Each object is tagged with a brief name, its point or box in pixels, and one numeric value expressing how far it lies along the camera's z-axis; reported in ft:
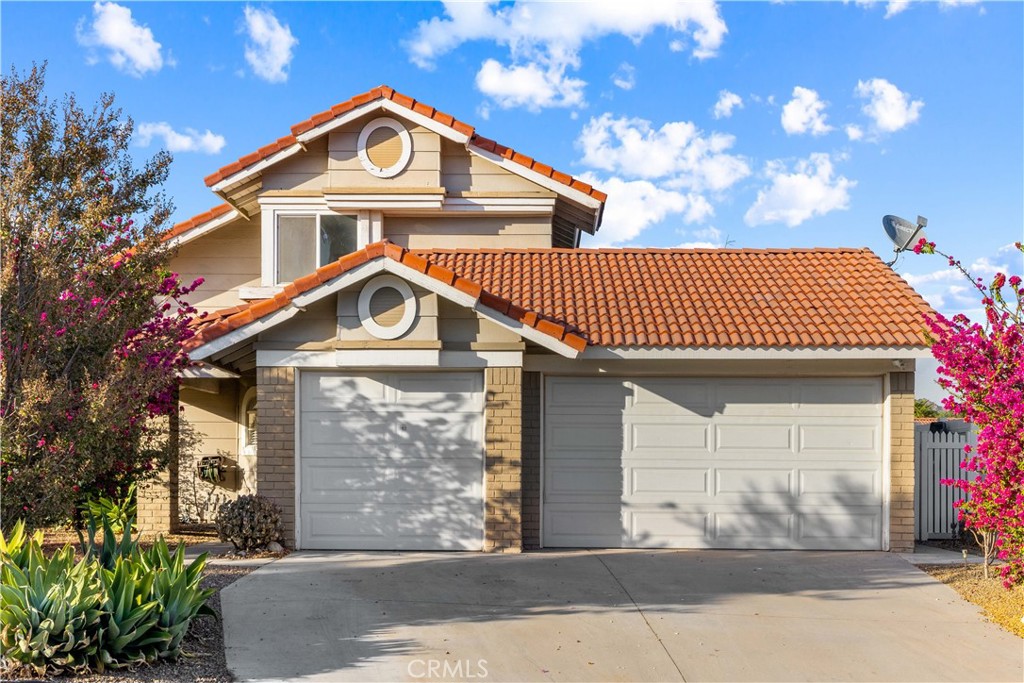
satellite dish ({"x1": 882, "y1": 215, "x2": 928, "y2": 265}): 48.11
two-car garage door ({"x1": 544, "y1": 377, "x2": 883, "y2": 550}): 38.58
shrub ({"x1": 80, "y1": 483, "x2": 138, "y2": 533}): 27.96
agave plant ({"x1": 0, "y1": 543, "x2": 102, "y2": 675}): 20.01
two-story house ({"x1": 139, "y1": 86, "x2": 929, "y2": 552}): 36.32
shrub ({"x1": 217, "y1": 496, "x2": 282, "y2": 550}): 35.60
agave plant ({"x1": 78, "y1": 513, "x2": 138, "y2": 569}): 24.94
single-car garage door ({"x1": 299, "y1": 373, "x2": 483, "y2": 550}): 37.04
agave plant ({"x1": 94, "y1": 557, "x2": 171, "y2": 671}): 20.58
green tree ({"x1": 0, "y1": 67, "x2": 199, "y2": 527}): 23.39
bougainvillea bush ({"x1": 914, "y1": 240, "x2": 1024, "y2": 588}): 28.48
